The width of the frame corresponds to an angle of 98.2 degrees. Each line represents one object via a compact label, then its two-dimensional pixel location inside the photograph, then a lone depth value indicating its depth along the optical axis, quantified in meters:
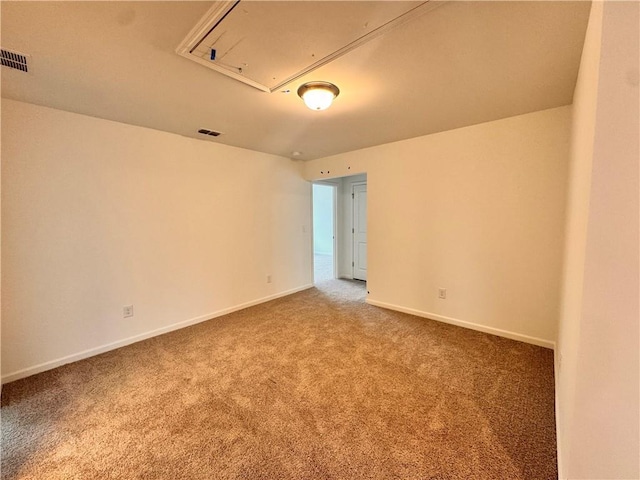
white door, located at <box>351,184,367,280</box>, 5.59
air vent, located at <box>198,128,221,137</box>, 3.10
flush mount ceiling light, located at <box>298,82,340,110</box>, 2.01
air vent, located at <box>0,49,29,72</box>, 1.65
